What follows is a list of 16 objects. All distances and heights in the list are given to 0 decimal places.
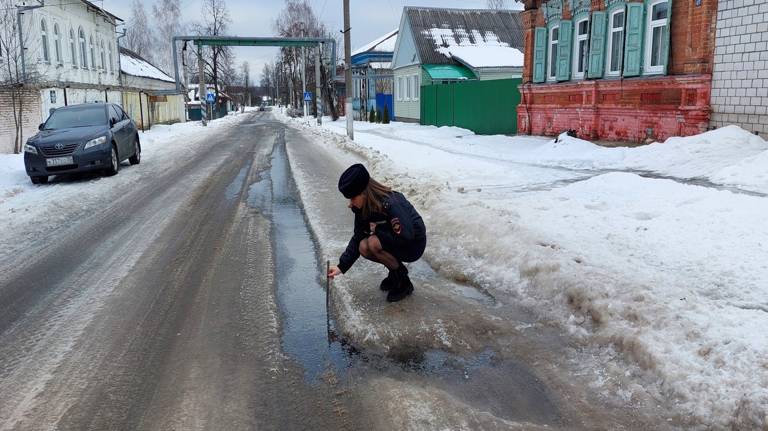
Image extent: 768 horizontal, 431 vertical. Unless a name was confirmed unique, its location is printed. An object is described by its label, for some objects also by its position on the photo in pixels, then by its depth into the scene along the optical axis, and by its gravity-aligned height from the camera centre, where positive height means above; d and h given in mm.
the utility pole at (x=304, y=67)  56238 +3377
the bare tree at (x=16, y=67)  19875 +1431
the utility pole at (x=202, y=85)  46141 +1615
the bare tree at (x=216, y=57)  71625 +5768
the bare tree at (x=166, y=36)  77625 +8471
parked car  12438 -774
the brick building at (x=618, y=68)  14500 +960
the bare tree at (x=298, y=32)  64688 +7487
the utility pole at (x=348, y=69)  25875 +1483
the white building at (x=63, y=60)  21391 +2258
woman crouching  4805 -964
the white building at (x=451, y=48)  36219 +3335
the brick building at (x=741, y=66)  12945 +753
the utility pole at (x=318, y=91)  44275 +936
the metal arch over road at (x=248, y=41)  39250 +4054
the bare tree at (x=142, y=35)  79438 +8813
